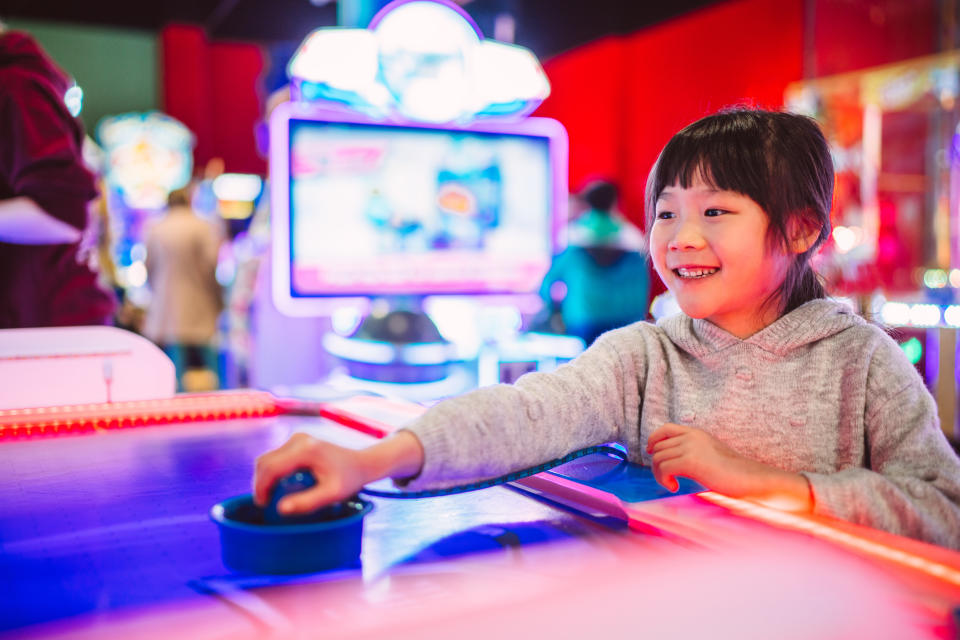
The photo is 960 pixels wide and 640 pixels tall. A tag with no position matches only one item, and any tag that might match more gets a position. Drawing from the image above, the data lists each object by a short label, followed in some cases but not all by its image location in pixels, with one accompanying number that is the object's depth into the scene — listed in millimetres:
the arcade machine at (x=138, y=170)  6266
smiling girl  720
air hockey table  336
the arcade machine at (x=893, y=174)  4117
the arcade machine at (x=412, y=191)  2410
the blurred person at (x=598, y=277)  3188
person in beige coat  4043
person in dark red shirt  1540
